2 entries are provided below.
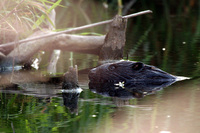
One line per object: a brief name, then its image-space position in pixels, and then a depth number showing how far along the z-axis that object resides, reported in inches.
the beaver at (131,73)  410.9
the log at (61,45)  528.1
